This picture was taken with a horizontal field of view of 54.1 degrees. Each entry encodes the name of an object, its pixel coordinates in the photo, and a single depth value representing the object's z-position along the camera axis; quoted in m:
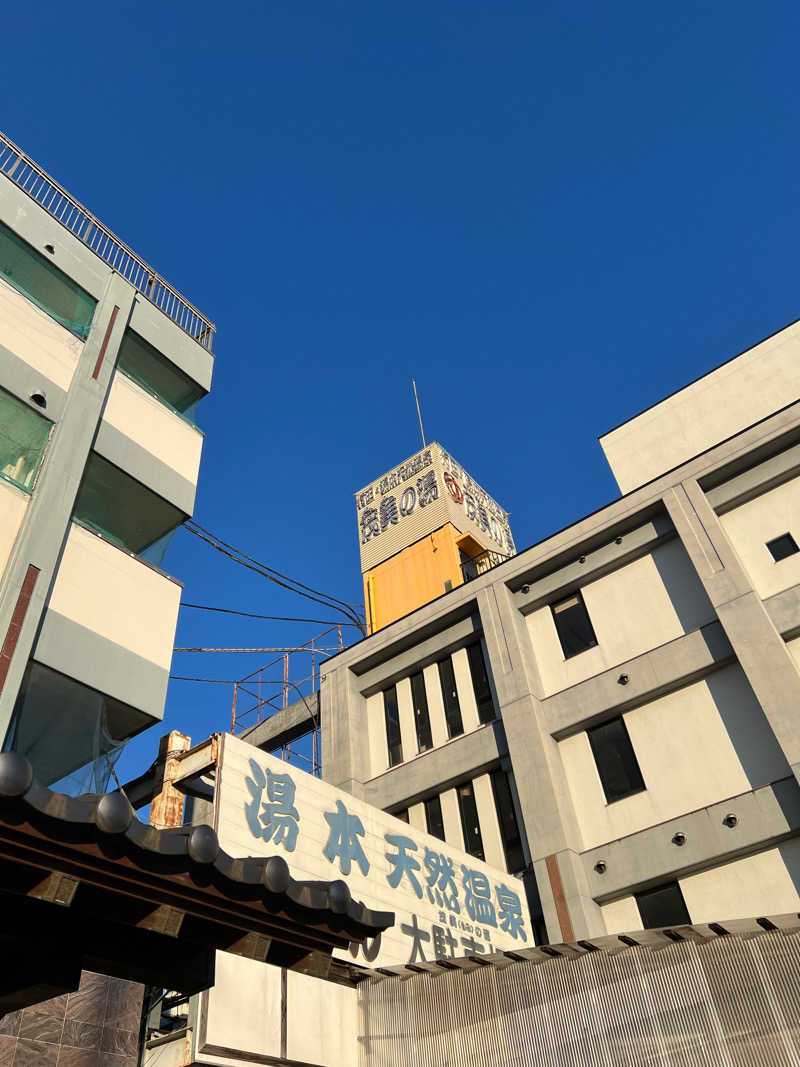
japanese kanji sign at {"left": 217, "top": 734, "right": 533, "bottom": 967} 13.14
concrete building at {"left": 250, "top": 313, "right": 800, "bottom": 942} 17.89
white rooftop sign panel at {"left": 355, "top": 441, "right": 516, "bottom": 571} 31.81
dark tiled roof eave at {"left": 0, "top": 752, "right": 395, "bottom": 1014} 5.25
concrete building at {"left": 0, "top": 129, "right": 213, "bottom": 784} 13.02
